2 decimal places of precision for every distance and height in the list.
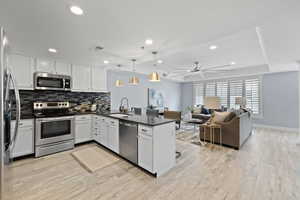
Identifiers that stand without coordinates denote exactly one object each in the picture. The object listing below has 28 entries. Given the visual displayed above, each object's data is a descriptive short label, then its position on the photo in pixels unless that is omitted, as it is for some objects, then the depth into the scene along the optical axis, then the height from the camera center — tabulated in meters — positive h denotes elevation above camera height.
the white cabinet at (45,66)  3.46 +0.91
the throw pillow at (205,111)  6.95 -0.58
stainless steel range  3.10 -0.75
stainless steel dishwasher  2.60 -0.86
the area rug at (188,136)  4.20 -1.29
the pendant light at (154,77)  2.94 +0.51
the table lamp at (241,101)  5.35 -0.02
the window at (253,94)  6.23 +0.32
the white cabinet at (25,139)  2.93 -0.93
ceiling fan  4.79 +1.35
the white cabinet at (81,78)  4.04 +0.69
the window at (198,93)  8.27 +0.46
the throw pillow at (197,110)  7.10 -0.54
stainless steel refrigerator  1.12 -0.20
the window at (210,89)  7.69 +0.67
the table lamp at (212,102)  4.28 -0.06
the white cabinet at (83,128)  3.76 -0.86
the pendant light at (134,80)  3.41 +0.51
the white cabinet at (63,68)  3.75 +0.90
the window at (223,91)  7.21 +0.51
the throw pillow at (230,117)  3.81 -0.48
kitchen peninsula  2.29 -0.83
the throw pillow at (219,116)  3.95 -0.50
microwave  3.36 +0.48
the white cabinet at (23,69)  3.14 +0.73
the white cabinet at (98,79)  4.43 +0.70
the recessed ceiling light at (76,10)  1.61 +1.13
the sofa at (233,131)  3.53 -0.89
